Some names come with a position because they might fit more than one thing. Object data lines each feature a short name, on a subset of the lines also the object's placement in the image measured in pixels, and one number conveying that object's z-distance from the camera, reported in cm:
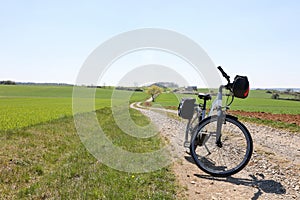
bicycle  495
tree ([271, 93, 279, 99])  6424
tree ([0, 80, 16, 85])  10854
